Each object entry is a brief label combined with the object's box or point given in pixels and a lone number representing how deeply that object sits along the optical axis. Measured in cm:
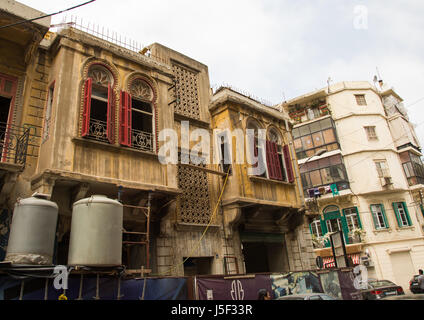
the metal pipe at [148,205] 971
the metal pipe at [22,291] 649
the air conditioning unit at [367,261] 2867
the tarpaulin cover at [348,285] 1317
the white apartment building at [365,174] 2933
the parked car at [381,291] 1566
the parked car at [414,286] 1972
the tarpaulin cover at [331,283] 1266
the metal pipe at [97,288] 729
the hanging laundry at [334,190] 3174
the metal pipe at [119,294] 762
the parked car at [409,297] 961
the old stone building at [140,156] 959
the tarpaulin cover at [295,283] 1073
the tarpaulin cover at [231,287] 861
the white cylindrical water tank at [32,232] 737
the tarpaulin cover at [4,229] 855
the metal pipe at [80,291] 711
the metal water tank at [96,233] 756
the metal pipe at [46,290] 670
